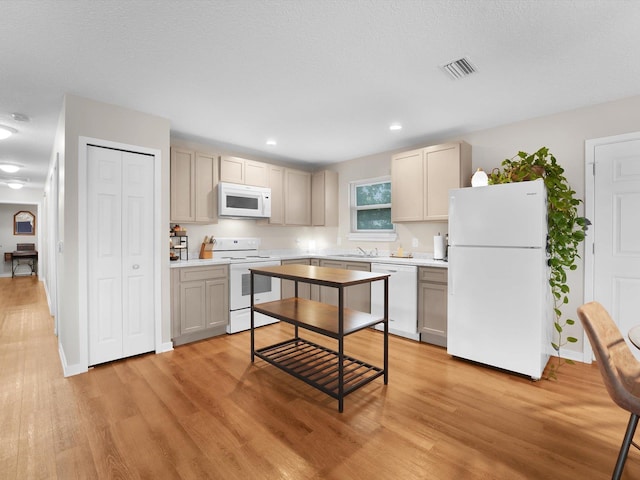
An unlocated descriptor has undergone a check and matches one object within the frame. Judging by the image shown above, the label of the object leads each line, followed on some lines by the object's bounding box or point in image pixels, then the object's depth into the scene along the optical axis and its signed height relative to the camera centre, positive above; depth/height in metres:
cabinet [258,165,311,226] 4.65 +0.63
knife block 4.12 -0.18
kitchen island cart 2.31 -0.67
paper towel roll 3.78 -0.11
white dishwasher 3.53 -0.69
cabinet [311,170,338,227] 5.03 +0.63
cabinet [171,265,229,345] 3.39 -0.72
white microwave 4.03 +0.50
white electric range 3.84 -0.58
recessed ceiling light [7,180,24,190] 6.77 +1.17
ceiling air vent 2.21 +1.22
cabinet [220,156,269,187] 4.09 +0.90
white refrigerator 2.57 -0.35
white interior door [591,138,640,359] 2.76 +0.06
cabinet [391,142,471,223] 3.54 +0.69
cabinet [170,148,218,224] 3.68 +0.62
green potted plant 2.73 +0.19
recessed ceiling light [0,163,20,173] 5.11 +1.15
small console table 9.45 -0.57
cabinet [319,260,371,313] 4.01 -0.72
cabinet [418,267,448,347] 3.33 -0.71
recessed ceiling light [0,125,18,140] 3.13 +1.06
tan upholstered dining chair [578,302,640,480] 1.33 -0.58
